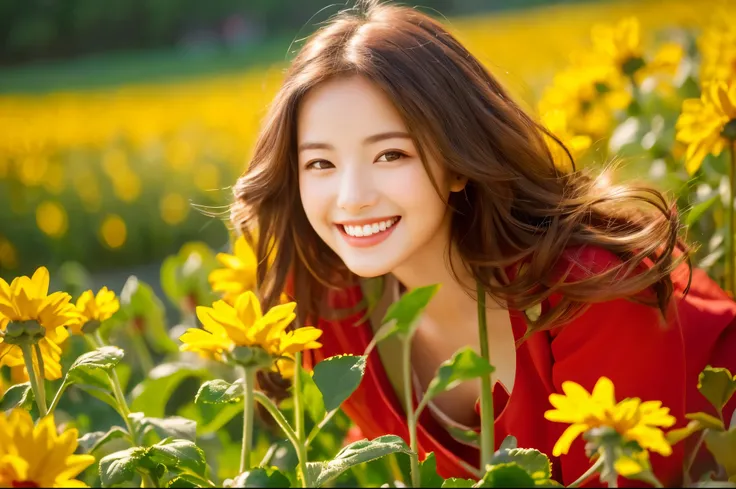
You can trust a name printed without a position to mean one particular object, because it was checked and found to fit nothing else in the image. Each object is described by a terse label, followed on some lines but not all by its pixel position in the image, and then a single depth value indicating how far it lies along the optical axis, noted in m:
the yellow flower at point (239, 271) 1.92
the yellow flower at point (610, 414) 1.41
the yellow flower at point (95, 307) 1.66
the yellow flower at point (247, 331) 1.45
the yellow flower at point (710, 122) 1.76
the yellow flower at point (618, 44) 2.17
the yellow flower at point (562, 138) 2.01
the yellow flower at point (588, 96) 2.22
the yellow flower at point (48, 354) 1.60
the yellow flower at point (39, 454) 1.40
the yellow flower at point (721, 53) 2.11
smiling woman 1.70
